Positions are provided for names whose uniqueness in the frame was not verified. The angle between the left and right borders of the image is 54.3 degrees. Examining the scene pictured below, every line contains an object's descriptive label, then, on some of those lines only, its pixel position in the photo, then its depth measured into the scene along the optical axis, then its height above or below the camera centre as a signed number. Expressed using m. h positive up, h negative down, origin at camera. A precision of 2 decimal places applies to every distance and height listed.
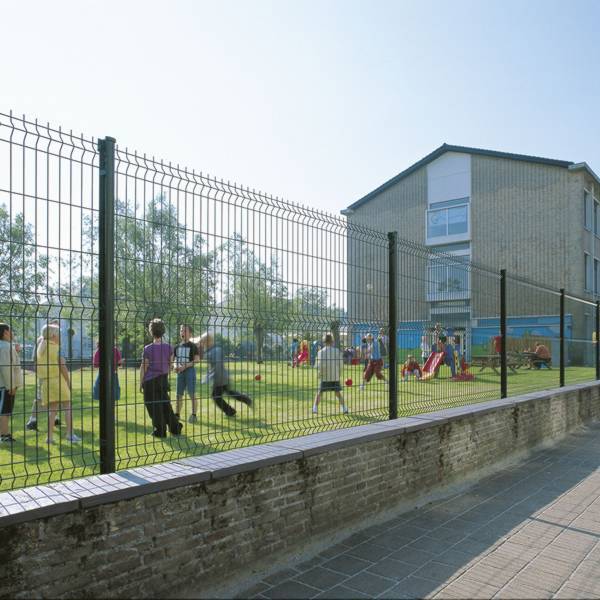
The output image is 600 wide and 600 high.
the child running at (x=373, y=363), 6.02 -0.51
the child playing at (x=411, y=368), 6.90 -0.63
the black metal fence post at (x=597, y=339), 14.80 -0.55
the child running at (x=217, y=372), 4.47 -0.46
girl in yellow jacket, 3.48 -0.35
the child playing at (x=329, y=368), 5.54 -0.52
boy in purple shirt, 4.07 -0.50
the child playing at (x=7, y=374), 3.62 -0.44
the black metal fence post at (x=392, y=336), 6.57 -0.23
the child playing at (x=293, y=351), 5.18 -0.33
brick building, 32.00 +6.23
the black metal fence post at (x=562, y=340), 12.30 -0.51
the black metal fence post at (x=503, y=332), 9.45 -0.26
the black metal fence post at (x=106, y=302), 3.79 +0.07
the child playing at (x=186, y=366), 4.23 -0.39
